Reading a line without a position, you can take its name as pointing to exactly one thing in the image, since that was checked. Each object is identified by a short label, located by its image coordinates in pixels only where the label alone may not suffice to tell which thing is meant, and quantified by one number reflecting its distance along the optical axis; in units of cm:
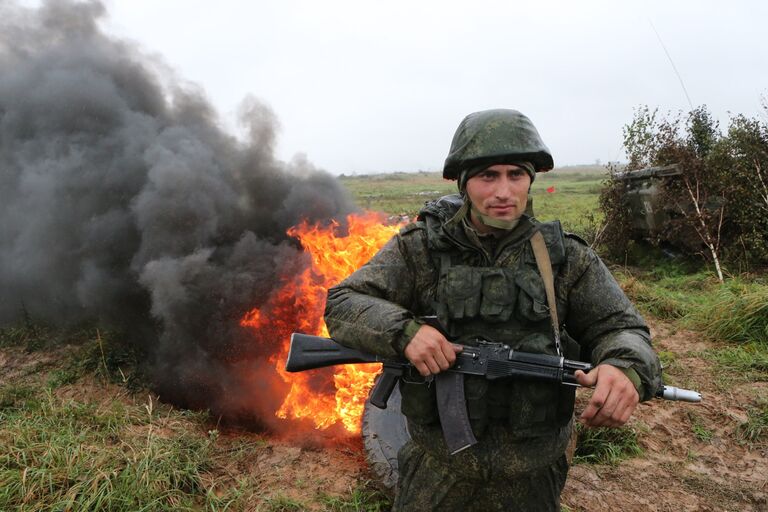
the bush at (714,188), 816
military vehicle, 937
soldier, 186
